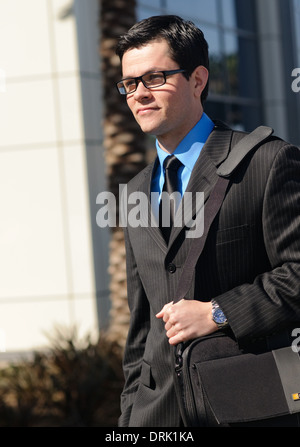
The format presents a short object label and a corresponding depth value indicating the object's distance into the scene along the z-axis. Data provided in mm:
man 5359
